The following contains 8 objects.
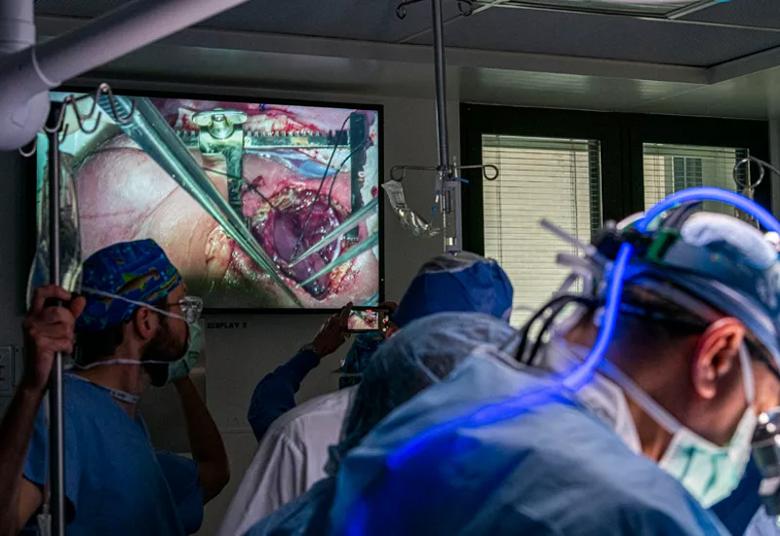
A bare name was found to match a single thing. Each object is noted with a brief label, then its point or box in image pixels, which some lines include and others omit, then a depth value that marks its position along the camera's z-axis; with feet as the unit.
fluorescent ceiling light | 10.82
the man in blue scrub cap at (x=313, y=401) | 7.85
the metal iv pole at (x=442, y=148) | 9.87
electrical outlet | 13.43
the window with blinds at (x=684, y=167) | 16.81
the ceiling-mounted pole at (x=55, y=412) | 5.81
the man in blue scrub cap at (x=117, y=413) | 6.85
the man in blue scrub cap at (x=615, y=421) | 2.99
